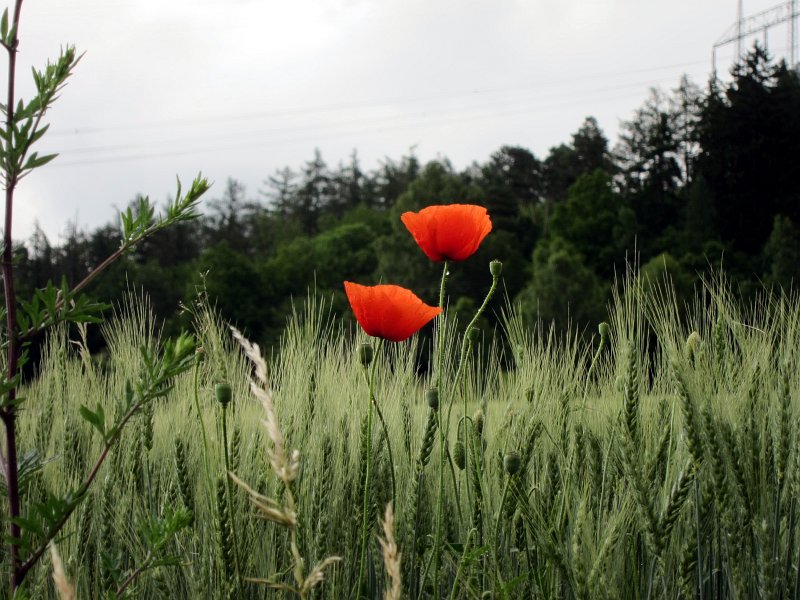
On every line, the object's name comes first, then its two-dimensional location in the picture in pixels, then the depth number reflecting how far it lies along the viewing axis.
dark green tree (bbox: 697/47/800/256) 26.91
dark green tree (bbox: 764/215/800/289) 21.14
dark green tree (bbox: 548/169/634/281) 28.78
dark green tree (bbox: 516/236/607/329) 21.22
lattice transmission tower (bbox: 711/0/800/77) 30.70
